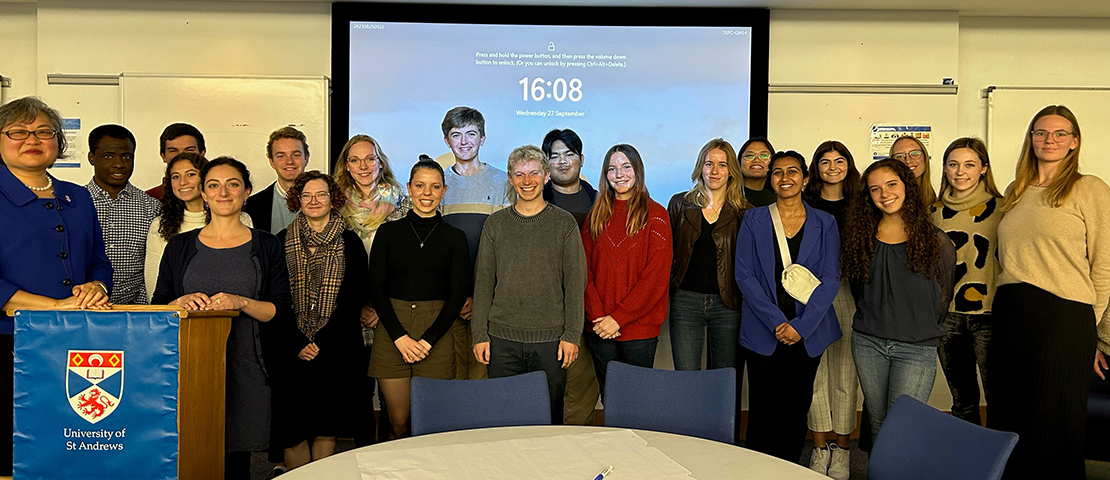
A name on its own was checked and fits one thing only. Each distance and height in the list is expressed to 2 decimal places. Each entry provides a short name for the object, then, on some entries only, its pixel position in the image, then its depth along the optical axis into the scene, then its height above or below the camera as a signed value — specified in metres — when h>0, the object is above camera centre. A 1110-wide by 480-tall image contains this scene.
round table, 1.74 -0.57
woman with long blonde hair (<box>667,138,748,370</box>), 3.53 -0.12
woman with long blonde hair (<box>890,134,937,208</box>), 3.84 +0.46
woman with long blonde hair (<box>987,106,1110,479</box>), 2.98 -0.25
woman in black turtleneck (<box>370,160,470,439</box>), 3.21 -0.24
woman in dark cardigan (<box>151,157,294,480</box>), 2.80 -0.18
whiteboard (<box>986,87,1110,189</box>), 5.18 +0.90
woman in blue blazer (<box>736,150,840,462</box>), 3.28 -0.35
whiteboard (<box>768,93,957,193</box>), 5.16 +0.90
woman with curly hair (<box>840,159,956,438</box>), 3.18 -0.19
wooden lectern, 2.15 -0.49
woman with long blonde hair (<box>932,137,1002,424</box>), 3.41 +0.05
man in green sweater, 3.13 -0.23
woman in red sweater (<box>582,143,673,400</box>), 3.38 -0.13
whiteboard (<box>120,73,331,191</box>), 4.93 +0.87
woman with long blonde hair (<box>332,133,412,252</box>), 3.71 +0.26
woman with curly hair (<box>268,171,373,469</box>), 3.22 -0.40
